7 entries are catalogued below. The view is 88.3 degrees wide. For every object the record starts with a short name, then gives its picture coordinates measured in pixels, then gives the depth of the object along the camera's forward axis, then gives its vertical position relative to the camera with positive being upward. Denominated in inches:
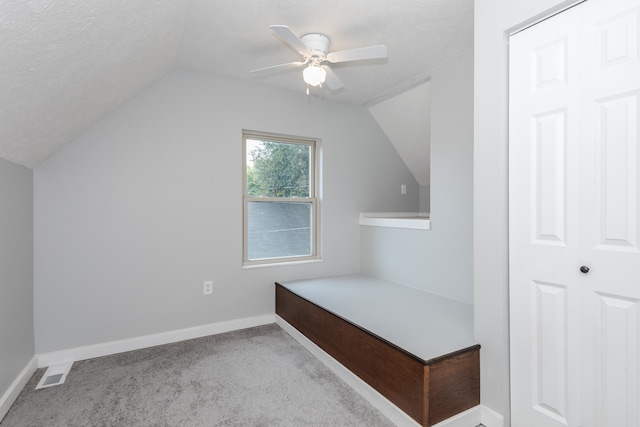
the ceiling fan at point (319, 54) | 78.6 +38.5
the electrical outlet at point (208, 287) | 114.6 -27.6
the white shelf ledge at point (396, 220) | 117.5 -5.3
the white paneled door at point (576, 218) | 49.4 -2.1
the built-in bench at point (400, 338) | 63.7 -30.4
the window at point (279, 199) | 127.1 +3.4
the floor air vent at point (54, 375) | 83.6 -44.0
